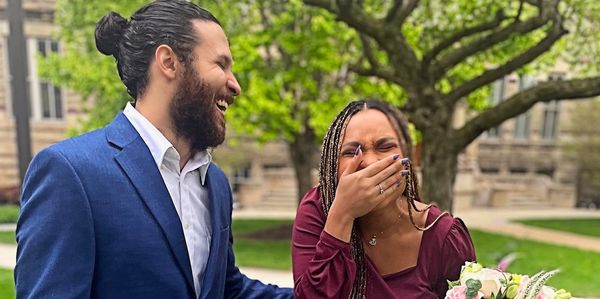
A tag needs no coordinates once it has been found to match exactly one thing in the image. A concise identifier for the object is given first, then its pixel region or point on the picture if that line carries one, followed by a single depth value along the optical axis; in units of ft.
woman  5.37
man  4.47
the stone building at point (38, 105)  61.11
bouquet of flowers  4.88
